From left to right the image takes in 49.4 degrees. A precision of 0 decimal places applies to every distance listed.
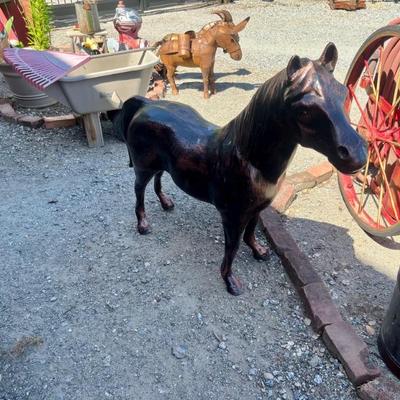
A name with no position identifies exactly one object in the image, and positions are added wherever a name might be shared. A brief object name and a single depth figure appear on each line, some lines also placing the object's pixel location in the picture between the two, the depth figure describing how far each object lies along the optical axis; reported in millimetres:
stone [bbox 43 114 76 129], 4645
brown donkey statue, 4957
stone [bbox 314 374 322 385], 2084
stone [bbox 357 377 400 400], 1914
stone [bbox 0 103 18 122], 4789
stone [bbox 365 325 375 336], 2293
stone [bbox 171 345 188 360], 2221
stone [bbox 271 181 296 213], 3197
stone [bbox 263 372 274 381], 2109
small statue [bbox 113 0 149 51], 5031
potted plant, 4914
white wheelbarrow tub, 3766
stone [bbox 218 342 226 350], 2260
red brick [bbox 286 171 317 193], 3455
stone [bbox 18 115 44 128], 4655
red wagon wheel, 2742
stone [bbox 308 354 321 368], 2156
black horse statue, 1546
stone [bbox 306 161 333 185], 3543
